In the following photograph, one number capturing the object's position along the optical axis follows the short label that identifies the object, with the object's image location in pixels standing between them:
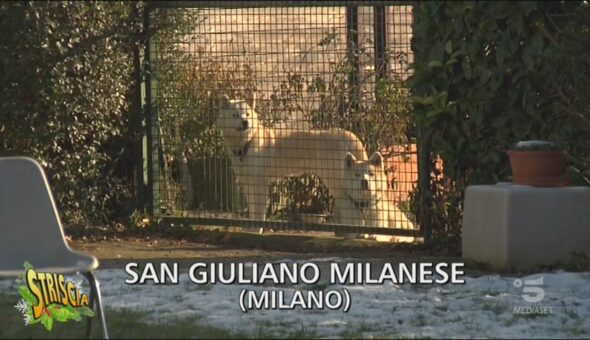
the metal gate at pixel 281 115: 20.77
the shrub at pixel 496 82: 17.80
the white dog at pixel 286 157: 21.05
